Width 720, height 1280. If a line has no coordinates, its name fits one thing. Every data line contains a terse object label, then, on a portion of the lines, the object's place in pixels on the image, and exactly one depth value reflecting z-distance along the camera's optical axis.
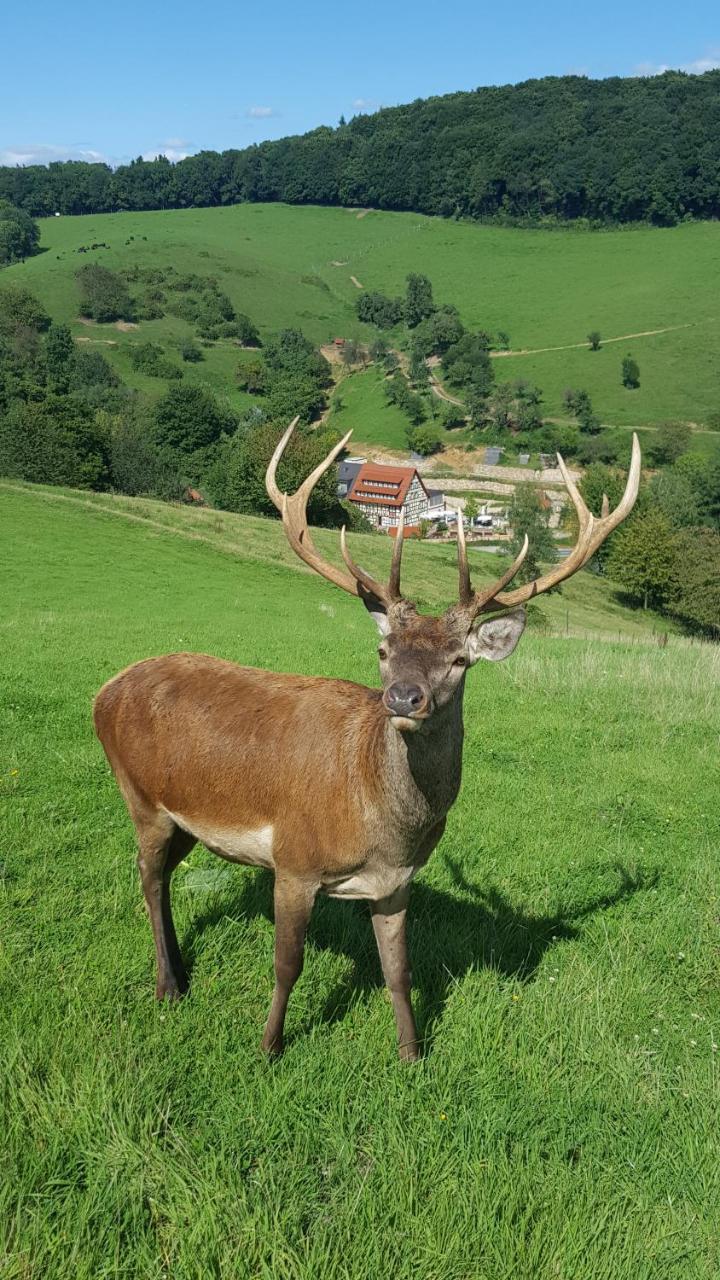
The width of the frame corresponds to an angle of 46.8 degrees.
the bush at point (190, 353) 130.12
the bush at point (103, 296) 136.25
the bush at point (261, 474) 68.12
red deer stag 4.43
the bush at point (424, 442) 116.06
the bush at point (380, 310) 158.12
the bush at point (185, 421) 101.31
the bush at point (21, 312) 119.79
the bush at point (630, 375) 119.50
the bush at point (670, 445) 102.94
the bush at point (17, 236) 166.50
